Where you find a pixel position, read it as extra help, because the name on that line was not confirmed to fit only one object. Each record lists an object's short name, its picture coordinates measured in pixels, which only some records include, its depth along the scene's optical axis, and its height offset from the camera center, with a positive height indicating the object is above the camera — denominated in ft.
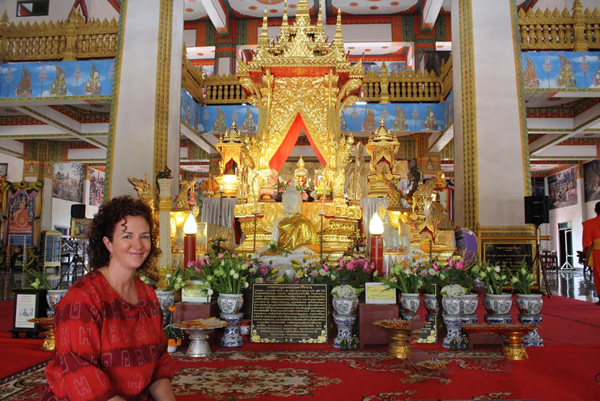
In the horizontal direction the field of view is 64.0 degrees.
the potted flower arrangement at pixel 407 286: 10.66 -0.91
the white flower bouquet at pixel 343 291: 10.64 -1.04
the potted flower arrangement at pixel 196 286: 11.14 -0.99
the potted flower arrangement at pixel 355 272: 11.55 -0.66
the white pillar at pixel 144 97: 25.58 +8.04
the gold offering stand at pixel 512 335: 9.41 -1.78
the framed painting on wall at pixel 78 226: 27.09 +0.97
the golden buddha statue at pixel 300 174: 25.85 +3.77
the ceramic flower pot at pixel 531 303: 10.90 -1.30
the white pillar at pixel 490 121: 23.85 +6.33
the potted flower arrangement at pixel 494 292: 10.61 -1.07
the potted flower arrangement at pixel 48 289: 11.33 -1.15
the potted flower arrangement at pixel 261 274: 11.65 -0.74
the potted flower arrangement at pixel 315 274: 11.25 -0.70
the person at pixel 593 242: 20.12 +0.15
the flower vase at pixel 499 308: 10.59 -1.38
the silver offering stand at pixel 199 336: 9.74 -1.90
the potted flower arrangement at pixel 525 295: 10.93 -1.12
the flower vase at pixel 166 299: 10.80 -1.25
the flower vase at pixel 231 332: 10.64 -1.97
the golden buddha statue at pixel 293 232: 17.15 +0.44
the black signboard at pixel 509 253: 22.94 -0.36
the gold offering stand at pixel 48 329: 10.51 -1.93
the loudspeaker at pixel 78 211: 27.94 +1.86
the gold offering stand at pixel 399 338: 9.48 -1.86
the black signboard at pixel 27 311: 11.92 -1.70
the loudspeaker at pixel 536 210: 20.86 +1.58
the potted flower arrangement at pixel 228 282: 10.77 -0.87
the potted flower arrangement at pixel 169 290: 10.82 -1.06
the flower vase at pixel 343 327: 10.62 -1.83
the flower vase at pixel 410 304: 10.64 -1.31
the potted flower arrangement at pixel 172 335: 10.16 -2.00
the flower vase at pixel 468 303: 10.61 -1.28
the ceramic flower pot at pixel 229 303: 10.76 -1.32
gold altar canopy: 24.07 +7.98
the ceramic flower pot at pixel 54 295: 11.32 -1.23
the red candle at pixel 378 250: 11.00 -0.12
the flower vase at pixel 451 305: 10.57 -1.32
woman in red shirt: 4.26 -0.77
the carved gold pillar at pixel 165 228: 14.98 +0.48
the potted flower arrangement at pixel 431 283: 10.89 -0.87
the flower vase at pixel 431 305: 10.91 -1.36
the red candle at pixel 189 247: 11.63 -0.08
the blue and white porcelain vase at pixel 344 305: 10.60 -1.34
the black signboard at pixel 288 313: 10.57 -1.53
